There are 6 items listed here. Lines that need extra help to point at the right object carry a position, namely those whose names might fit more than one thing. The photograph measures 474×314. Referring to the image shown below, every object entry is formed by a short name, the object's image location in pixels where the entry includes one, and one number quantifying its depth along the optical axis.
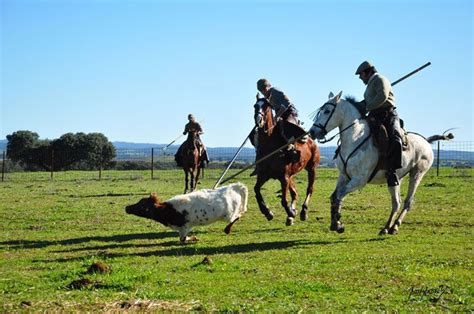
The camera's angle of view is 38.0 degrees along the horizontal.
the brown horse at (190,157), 26.19
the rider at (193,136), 26.09
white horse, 13.54
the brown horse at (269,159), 15.26
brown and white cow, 13.36
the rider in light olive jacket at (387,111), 13.77
